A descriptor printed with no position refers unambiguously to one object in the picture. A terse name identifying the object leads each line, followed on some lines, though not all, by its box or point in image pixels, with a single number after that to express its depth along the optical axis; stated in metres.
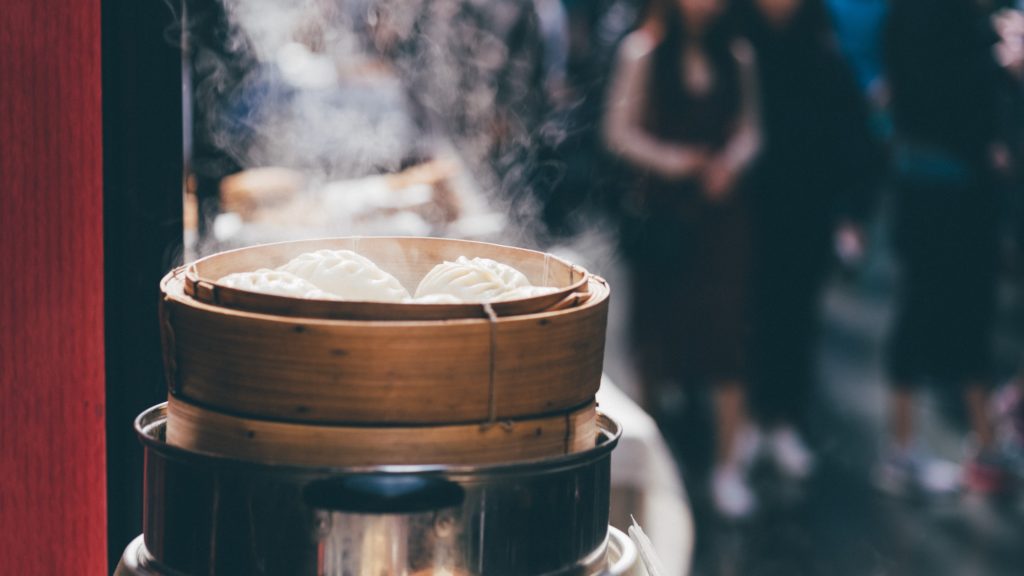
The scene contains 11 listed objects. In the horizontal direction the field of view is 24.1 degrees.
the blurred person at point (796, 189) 4.96
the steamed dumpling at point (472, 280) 1.78
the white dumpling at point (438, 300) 1.69
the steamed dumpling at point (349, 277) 1.78
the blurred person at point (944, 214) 4.89
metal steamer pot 1.64
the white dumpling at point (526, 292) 1.75
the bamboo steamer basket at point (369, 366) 1.65
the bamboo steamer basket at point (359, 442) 1.66
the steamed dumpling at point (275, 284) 1.73
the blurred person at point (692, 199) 4.81
